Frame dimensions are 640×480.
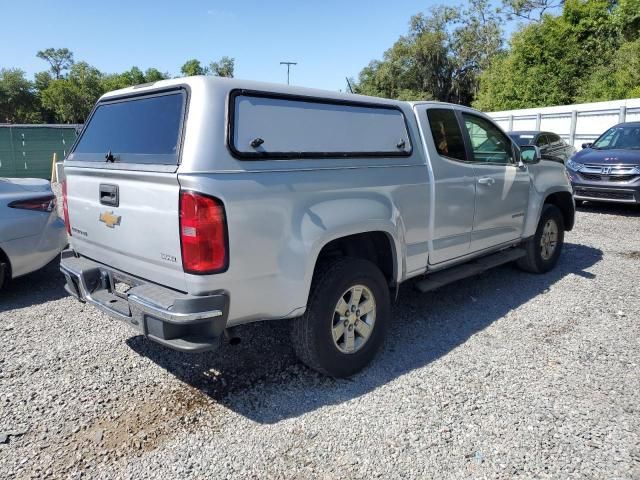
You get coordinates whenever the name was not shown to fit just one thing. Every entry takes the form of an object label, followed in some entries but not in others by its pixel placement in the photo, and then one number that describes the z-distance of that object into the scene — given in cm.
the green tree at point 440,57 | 4753
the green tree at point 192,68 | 6731
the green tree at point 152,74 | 6531
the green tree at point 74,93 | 5438
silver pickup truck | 262
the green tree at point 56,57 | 7819
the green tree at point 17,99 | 5814
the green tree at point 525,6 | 3831
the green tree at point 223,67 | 7500
